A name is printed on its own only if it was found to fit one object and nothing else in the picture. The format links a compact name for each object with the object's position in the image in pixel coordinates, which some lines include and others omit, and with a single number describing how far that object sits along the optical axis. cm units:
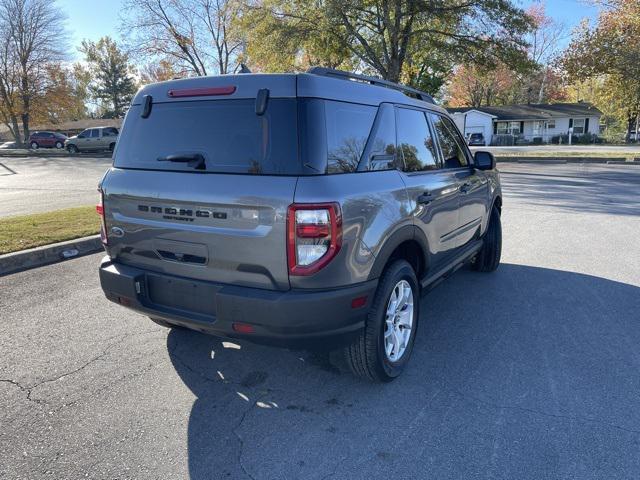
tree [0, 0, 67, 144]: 3941
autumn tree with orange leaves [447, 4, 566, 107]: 6209
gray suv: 255
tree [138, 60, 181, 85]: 3409
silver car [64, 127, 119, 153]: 3331
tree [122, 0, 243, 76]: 3178
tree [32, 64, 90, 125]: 4238
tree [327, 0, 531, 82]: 1925
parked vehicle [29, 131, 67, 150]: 4300
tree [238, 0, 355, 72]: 1989
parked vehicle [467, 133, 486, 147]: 5189
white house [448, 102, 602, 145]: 5522
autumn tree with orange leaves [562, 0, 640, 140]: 2028
